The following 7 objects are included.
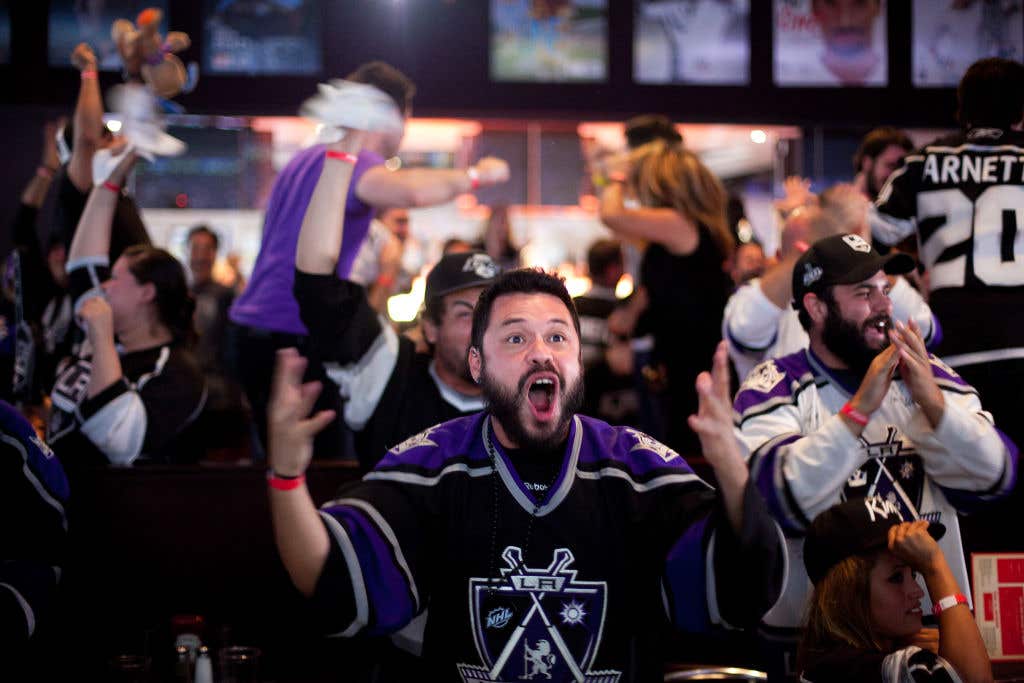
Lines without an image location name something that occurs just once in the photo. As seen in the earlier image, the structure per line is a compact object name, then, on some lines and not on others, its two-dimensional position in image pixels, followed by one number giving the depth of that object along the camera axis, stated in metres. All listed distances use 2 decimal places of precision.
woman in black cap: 2.87
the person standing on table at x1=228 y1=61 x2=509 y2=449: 3.82
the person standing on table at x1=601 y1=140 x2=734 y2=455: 4.81
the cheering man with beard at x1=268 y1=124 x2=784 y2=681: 2.29
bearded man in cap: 3.13
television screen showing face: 8.57
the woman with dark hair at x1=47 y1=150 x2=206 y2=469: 3.94
